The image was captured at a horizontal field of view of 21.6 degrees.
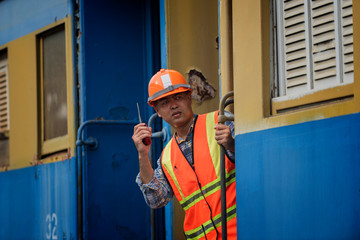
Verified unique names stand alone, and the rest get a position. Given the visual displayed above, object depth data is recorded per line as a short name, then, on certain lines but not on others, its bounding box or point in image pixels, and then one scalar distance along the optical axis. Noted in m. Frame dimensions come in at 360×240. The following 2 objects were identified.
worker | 5.41
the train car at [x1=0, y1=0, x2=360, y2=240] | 4.17
